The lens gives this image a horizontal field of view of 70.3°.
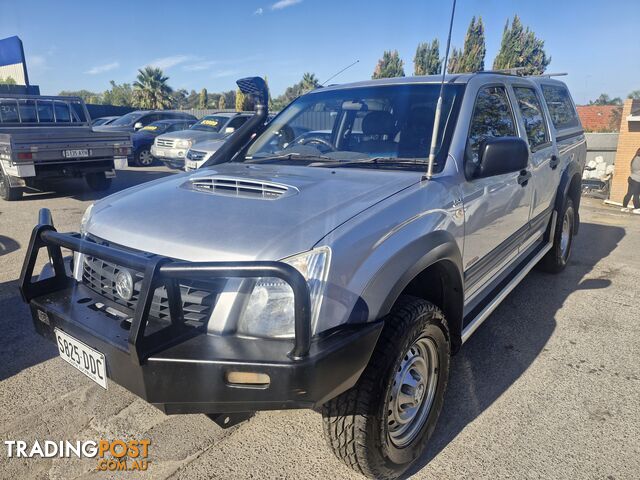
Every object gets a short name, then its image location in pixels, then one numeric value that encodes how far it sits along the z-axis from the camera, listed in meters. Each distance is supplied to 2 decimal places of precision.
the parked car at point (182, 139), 11.12
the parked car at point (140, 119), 15.04
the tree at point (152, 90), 43.53
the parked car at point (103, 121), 17.70
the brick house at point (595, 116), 23.02
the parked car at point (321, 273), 1.63
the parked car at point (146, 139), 14.11
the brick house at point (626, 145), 9.73
